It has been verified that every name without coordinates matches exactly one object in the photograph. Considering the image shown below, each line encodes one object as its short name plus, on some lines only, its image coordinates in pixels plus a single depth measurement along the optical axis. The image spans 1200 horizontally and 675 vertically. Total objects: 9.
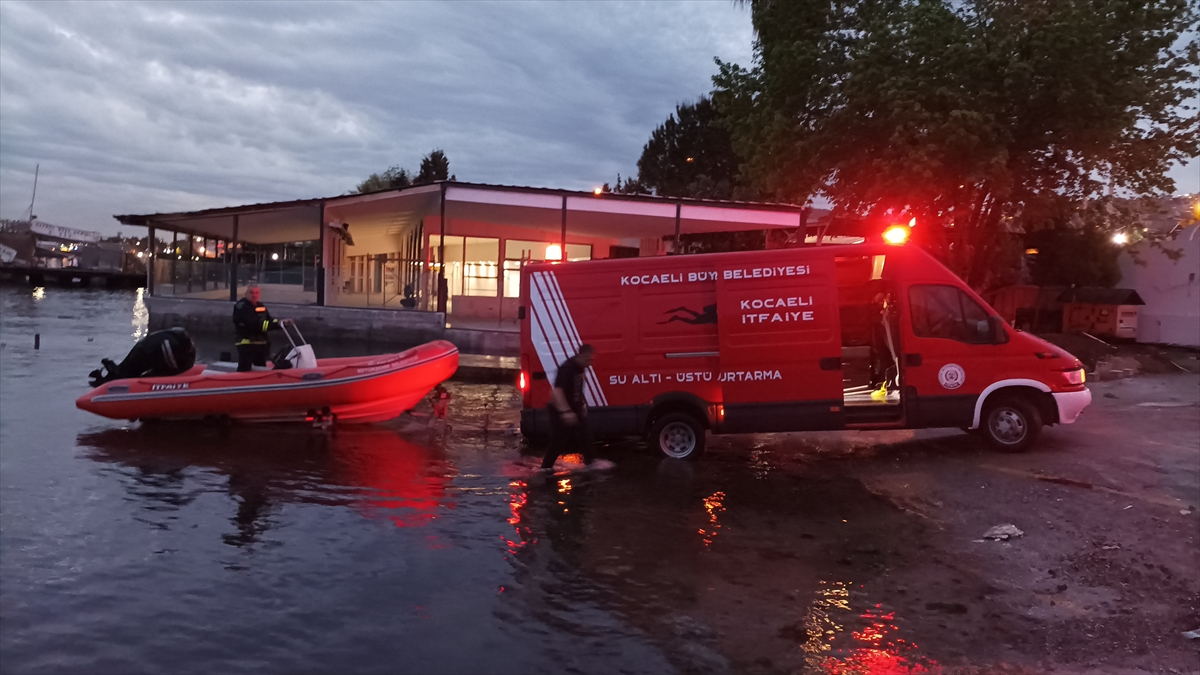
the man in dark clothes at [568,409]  9.41
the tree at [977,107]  17.83
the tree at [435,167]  69.62
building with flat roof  23.62
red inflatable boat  11.63
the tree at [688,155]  43.72
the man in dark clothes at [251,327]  12.00
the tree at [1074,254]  24.95
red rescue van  9.81
